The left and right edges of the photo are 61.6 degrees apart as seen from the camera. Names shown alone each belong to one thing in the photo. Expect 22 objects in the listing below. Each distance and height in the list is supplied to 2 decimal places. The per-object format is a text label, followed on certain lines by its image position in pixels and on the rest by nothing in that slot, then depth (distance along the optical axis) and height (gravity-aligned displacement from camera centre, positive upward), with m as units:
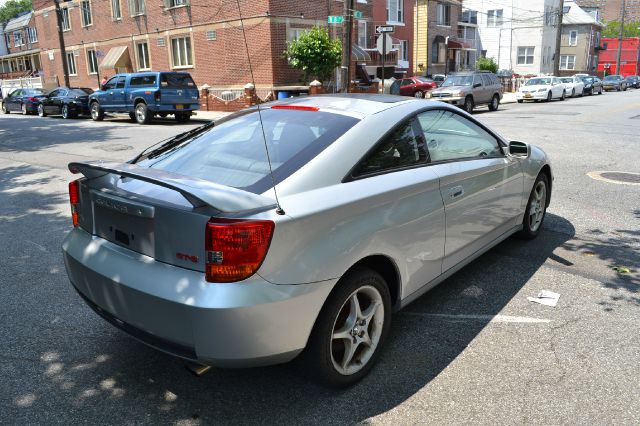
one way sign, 19.09 +1.61
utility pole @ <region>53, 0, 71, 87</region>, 30.61 +2.39
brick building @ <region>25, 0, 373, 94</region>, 25.12 +2.45
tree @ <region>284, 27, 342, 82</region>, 23.55 +1.10
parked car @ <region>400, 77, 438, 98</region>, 30.11 -0.65
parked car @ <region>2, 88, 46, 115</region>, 27.62 -0.68
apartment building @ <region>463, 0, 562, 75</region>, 54.55 +4.08
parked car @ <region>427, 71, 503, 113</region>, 22.33 -0.72
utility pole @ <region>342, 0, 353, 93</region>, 16.72 +1.16
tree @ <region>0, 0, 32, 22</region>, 92.31 +13.19
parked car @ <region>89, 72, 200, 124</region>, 19.69 -0.47
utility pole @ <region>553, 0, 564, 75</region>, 41.88 +1.73
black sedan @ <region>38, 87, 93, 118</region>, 24.17 -0.74
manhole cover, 8.41 -1.71
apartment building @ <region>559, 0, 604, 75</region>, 62.31 +3.41
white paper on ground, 4.18 -1.75
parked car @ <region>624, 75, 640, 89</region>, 54.30 -1.31
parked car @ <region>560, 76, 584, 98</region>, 34.28 -1.01
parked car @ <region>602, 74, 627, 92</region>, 48.81 -1.27
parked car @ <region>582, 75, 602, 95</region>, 38.61 -1.13
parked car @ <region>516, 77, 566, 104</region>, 30.70 -1.08
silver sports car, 2.53 -0.79
